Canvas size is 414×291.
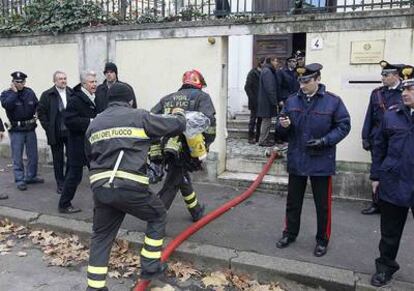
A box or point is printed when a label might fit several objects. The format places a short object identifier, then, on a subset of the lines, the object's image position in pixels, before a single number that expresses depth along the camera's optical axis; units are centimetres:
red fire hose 465
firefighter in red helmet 497
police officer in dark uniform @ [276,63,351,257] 458
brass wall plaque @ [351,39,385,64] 623
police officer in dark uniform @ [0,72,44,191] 731
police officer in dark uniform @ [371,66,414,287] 382
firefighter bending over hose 382
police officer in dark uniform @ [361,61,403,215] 542
